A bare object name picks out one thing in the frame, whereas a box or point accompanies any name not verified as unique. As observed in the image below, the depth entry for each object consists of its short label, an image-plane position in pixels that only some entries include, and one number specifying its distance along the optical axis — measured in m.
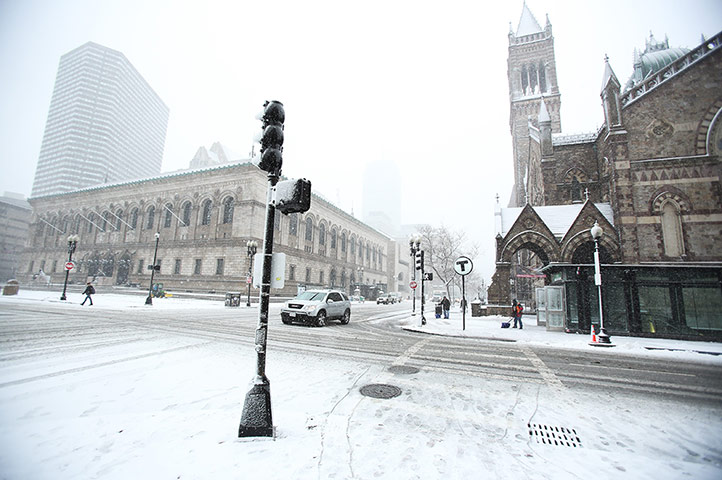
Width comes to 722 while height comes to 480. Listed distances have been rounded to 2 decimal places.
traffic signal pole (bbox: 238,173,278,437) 3.36
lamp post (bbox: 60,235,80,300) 26.11
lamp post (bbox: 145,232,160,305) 23.22
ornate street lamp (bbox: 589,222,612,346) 11.63
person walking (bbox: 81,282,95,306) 20.58
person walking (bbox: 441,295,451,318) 23.11
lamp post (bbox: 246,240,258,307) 29.53
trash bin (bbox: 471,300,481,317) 23.92
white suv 14.81
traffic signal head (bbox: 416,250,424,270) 17.73
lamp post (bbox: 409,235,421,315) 19.40
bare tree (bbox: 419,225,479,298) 40.84
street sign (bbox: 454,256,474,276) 14.74
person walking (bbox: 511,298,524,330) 16.75
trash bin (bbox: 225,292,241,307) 27.75
